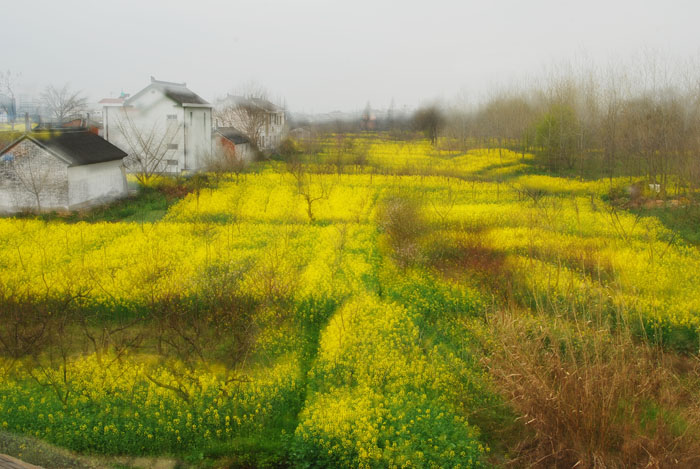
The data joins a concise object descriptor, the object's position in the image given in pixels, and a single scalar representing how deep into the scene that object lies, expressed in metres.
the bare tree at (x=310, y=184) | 21.27
